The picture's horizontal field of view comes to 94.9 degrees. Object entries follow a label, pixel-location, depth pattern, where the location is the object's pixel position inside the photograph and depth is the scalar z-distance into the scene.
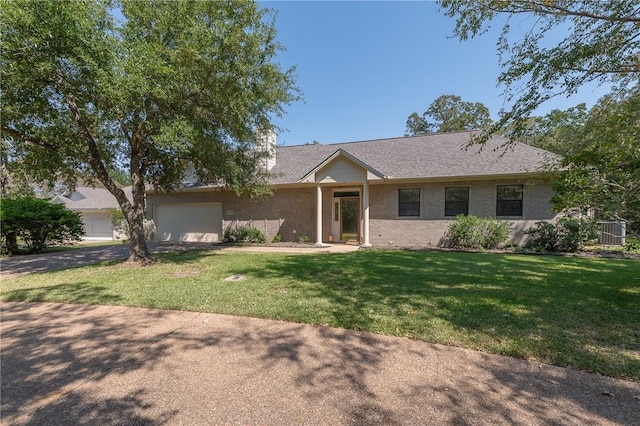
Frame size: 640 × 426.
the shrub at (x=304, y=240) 15.04
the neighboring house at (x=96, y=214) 24.17
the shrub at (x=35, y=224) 12.27
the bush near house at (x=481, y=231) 11.98
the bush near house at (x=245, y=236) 15.86
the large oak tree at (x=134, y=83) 6.48
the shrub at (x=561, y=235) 10.80
